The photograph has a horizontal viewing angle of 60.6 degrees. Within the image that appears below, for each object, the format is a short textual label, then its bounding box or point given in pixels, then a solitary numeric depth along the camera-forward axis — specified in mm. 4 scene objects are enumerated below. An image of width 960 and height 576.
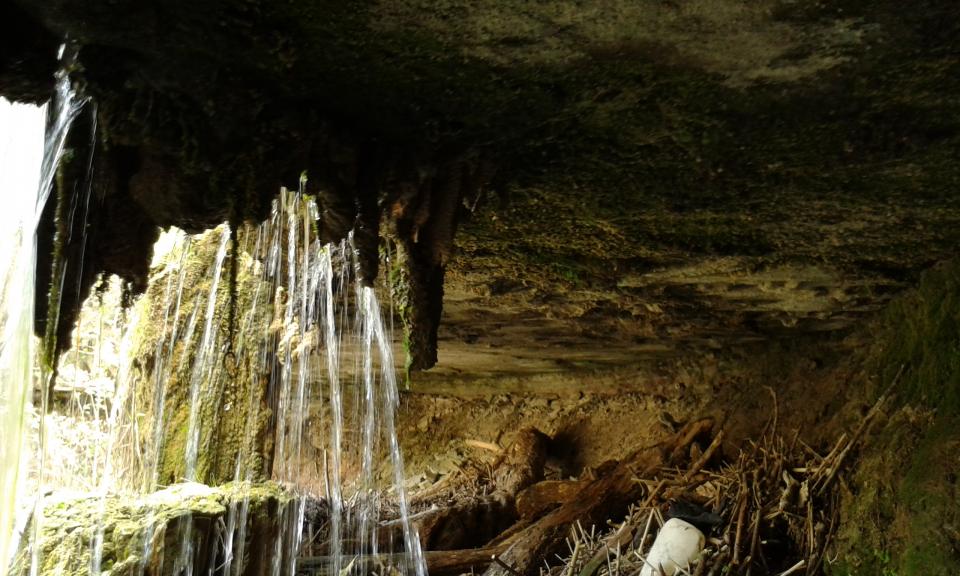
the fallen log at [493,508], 6961
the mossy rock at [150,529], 4238
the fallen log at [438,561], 6184
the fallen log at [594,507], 6129
